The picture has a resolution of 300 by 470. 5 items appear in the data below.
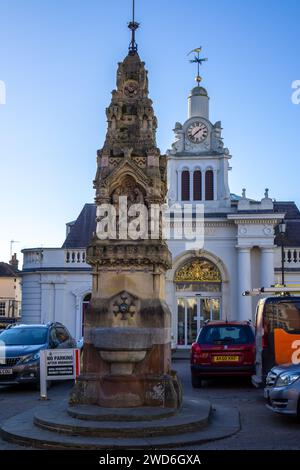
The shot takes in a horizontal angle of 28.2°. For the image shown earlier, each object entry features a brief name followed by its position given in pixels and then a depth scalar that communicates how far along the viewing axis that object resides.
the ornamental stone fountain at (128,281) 9.76
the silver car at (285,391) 9.77
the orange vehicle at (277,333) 13.09
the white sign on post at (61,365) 12.95
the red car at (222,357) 15.16
